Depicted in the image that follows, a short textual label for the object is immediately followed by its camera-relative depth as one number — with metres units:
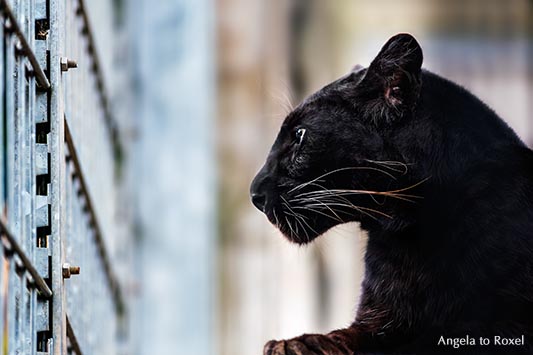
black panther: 5.66
